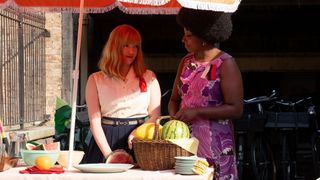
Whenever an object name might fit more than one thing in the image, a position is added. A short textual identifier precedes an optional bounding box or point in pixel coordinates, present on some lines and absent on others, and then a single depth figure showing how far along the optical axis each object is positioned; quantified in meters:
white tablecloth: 3.99
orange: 4.24
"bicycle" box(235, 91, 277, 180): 9.22
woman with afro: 4.73
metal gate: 9.66
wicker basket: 4.23
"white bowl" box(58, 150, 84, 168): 4.61
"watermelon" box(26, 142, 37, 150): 4.76
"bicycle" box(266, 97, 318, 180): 9.46
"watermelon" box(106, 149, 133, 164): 4.67
